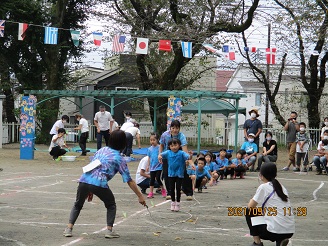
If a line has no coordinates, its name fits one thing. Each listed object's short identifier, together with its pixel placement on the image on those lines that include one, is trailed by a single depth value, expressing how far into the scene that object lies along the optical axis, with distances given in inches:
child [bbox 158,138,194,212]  435.4
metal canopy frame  928.3
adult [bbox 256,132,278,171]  764.0
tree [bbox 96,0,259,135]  984.3
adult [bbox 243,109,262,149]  780.0
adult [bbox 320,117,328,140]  792.0
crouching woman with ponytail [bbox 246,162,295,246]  272.2
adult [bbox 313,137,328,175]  748.6
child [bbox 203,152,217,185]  607.5
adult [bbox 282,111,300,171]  805.2
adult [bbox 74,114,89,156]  941.2
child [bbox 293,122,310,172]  786.2
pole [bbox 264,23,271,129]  1465.3
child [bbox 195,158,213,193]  548.1
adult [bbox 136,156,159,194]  521.0
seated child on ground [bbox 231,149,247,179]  698.5
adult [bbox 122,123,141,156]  851.6
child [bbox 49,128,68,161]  855.1
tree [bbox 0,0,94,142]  1288.1
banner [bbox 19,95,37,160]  888.9
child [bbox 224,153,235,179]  689.6
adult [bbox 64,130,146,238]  324.8
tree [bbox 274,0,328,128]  1136.2
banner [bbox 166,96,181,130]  902.4
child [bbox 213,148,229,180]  666.2
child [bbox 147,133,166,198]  509.2
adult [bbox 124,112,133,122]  888.8
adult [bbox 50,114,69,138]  866.8
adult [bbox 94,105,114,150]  899.4
